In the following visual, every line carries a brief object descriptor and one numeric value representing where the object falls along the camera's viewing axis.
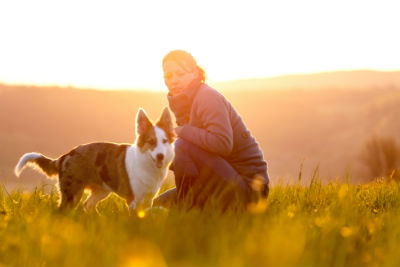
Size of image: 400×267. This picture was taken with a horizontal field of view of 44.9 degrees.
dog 5.70
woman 5.21
